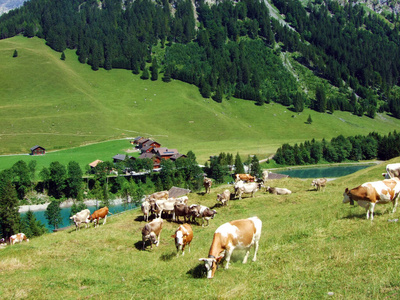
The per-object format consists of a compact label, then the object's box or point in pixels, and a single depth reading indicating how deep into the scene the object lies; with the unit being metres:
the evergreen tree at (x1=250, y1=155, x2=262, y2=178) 102.75
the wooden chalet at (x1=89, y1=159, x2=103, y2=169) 94.18
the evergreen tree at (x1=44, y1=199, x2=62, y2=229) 64.25
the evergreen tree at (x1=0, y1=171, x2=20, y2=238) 53.62
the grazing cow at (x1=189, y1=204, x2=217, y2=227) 24.94
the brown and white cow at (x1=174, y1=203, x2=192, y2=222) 25.52
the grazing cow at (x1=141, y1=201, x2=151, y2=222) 26.59
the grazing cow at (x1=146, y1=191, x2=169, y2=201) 30.84
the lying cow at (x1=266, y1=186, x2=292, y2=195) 35.78
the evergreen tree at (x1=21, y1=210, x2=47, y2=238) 55.02
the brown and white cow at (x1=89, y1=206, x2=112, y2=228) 28.50
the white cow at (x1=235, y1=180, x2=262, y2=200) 33.12
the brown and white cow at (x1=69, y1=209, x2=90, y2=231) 28.83
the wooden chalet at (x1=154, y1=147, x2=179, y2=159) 109.02
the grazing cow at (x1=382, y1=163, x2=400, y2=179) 24.61
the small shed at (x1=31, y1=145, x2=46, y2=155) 109.50
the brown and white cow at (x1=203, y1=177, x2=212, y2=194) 34.75
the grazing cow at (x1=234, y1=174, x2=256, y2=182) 40.51
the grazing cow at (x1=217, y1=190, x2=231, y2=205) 29.92
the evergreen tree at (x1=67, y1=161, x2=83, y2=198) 83.25
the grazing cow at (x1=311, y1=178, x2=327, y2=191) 35.34
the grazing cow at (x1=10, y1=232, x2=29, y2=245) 38.14
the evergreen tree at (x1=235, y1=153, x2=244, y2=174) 101.12
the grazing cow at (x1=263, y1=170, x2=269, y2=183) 42.32
